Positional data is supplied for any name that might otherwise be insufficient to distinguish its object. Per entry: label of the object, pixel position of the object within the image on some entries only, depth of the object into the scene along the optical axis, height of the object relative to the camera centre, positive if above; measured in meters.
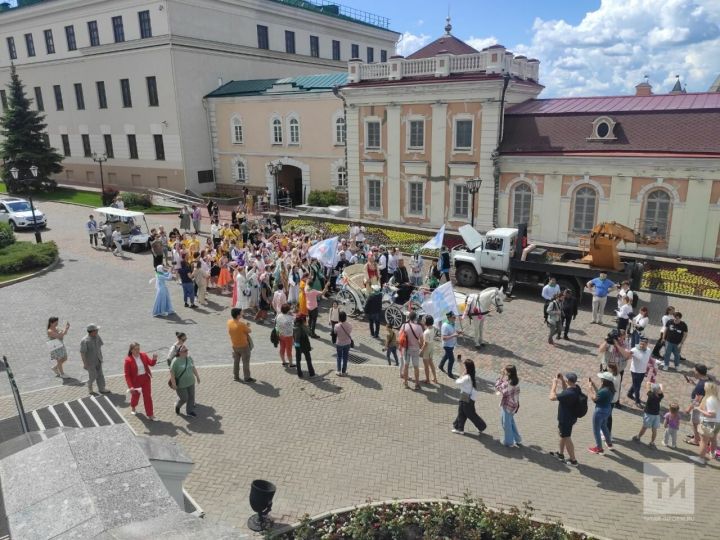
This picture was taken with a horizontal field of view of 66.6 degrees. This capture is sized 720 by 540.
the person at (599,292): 16.28 -4.70
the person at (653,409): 9.67 -4.85
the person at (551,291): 15.63 -4.46
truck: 18.02 -4.44
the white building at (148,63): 39.22 +5.76
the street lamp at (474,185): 24.05 -2.29
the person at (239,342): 12.03 -4.41
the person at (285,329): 12.84 -4.42
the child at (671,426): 9.59 -5.20
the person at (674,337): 13.05 -4.85
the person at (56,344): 12.36 -4.46
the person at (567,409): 9.00 -4.47
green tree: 40.91 -0.04
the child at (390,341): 13.44 -4.95
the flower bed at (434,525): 7.14 -5.09
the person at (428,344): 11.91 -4.47
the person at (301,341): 12.49 -4.56
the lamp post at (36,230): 25.71 -4.12
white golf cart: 25.47 -4.15
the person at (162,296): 16.94 -4.81
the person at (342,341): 12.40 -4.59
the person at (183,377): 10.58 -4.52
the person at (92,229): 26.23 -4.19
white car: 30.03 -3.94
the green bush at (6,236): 24.84 -4.21
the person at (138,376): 10.46 -4.44
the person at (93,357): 11.34 -4.42
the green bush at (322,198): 34.34 -3.85
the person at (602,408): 9.52 -4.72
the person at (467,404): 9.98 -4.88
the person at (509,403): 9.48 -4.60
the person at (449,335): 12.67 -4.55
